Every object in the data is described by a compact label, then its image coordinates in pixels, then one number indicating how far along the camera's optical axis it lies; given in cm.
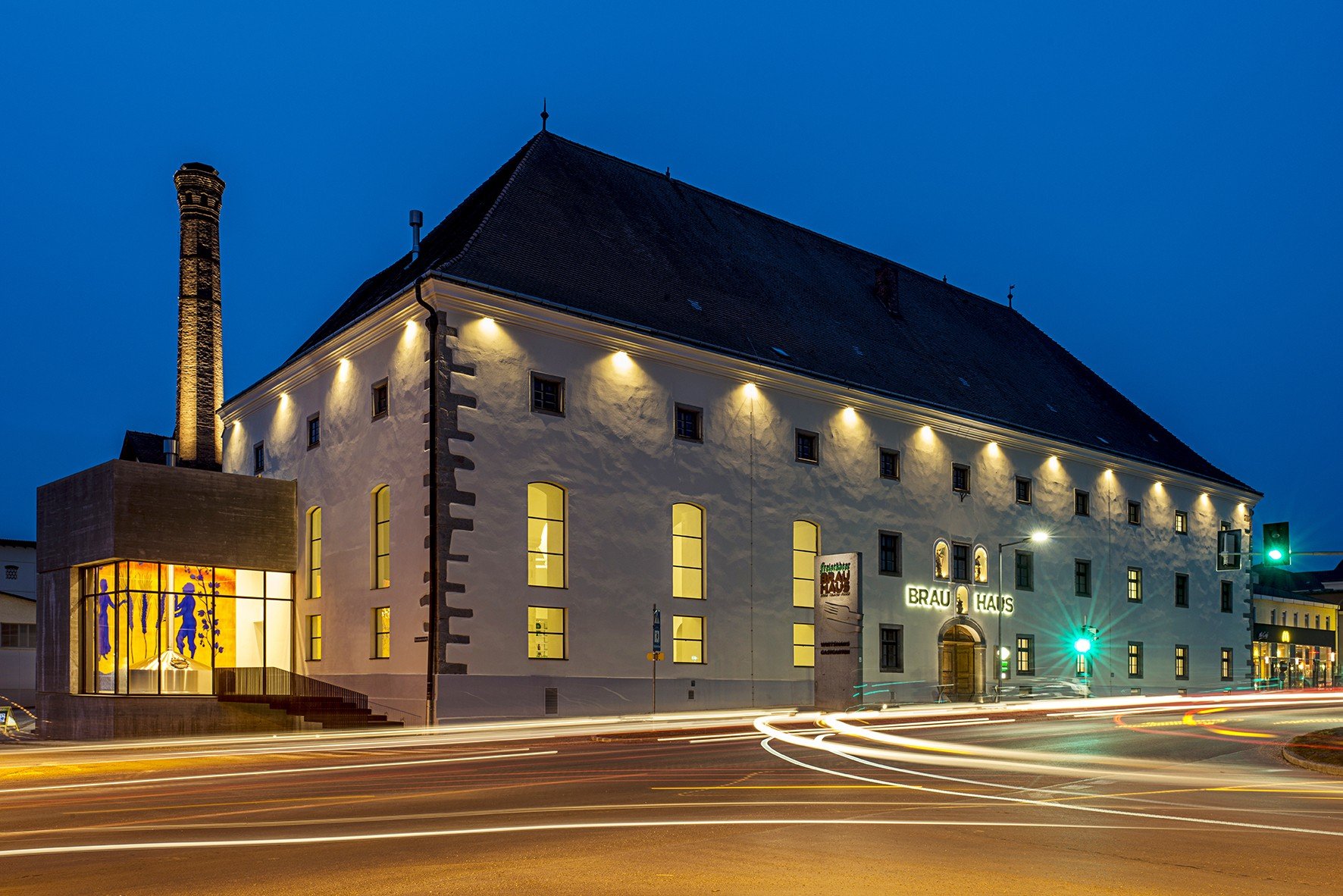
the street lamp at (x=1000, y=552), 4562
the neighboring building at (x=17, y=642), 6850
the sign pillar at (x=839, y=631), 3484
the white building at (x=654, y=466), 3222
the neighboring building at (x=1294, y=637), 8466
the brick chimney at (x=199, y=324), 4691
